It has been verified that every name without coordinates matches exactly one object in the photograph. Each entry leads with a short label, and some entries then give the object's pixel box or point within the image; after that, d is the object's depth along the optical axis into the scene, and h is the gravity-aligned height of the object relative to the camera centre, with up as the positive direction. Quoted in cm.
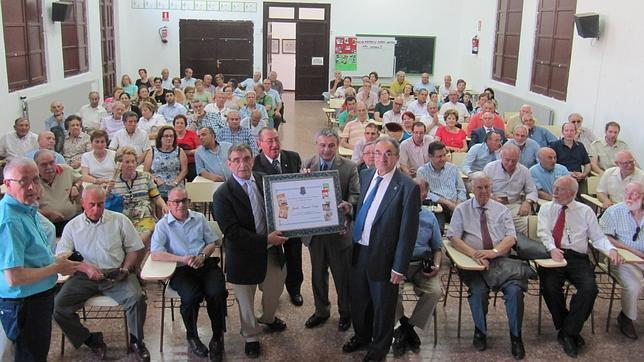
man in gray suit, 439 -138
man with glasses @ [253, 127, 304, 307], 450 -83
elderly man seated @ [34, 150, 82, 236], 498 -121
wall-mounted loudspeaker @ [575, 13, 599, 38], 884 +42
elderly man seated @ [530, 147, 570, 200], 609 -114
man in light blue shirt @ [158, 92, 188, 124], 968 -98
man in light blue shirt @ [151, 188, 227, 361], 409 -146
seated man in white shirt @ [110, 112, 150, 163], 707 -105
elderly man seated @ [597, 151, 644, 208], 606 -117
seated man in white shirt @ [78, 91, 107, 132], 916 -104
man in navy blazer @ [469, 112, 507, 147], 768 -94
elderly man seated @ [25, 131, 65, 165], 609 -95
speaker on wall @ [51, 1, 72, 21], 996 +49
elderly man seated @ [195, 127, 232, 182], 625 -111
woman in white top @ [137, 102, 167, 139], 838 -102
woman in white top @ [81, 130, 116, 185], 591 -112
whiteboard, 1672 -14
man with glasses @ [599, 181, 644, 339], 458 -136
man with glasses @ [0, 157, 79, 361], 294 -109
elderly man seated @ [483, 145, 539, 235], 574 -118
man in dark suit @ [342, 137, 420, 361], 374 -114
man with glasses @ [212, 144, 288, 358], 392 -116
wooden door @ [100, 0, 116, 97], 1366 -9
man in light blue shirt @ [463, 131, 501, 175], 650 -106
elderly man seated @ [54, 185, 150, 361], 397 -146
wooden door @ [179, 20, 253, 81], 1644 -4
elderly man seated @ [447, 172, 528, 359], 427 -136
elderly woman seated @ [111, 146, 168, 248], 509 -119
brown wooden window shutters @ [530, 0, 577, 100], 1020 +11
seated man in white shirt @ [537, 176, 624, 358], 436 -141
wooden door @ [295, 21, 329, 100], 1709 -31
